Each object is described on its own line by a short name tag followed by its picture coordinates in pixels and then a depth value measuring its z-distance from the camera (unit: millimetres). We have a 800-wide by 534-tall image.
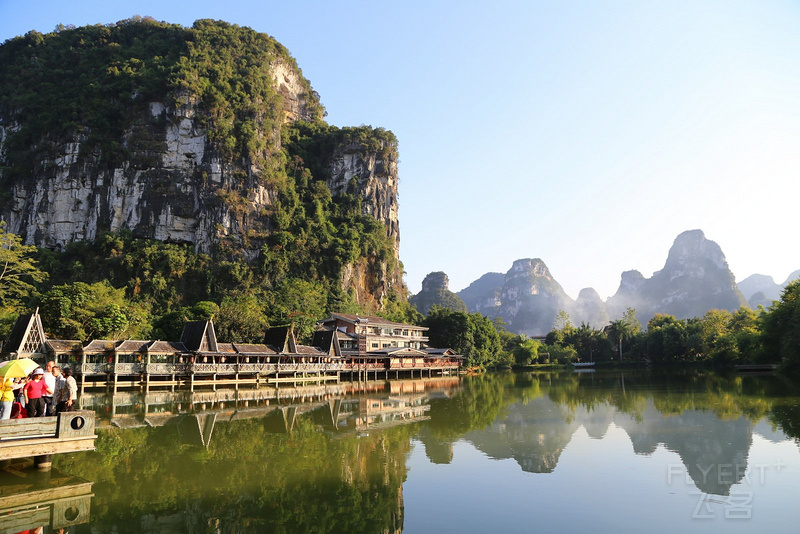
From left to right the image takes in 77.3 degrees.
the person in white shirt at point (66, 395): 10977
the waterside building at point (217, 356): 28453
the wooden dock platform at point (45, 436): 9508
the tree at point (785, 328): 36094
